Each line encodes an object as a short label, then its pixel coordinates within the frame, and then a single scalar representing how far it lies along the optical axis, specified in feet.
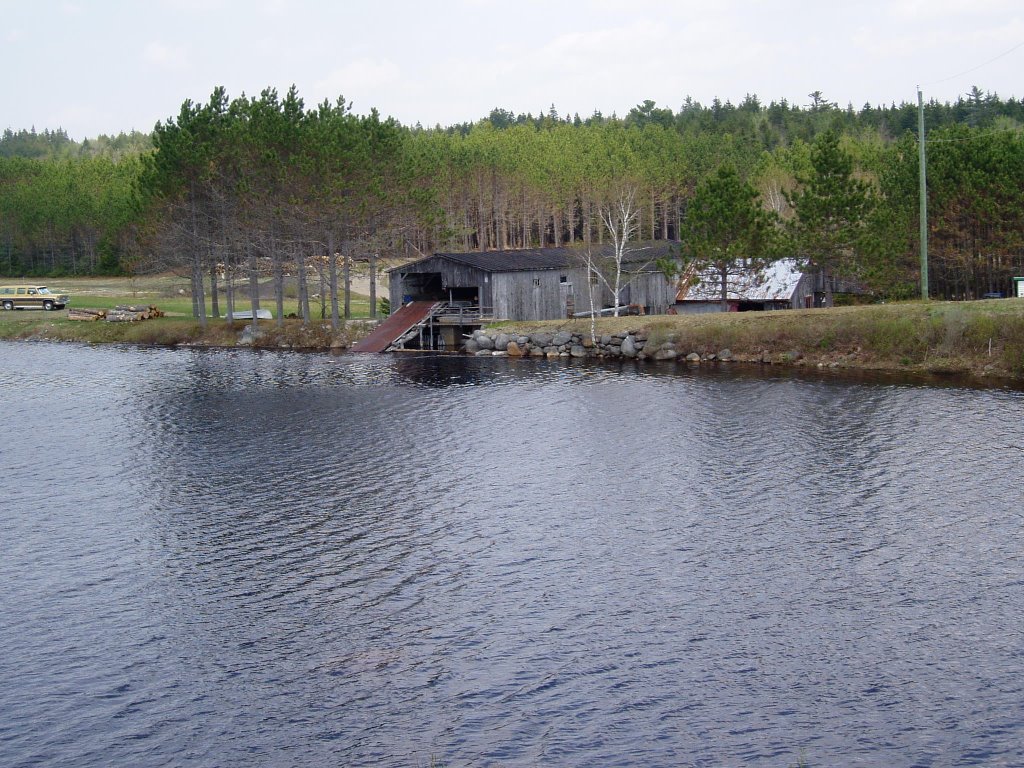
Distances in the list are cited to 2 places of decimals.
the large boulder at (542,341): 223.71
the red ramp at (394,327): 238.07
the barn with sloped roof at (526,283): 243.40
